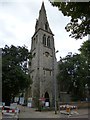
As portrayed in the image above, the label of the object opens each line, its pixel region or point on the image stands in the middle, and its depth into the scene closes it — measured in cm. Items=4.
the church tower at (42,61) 1964
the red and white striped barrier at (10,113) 699
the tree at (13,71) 1232
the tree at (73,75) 1872
